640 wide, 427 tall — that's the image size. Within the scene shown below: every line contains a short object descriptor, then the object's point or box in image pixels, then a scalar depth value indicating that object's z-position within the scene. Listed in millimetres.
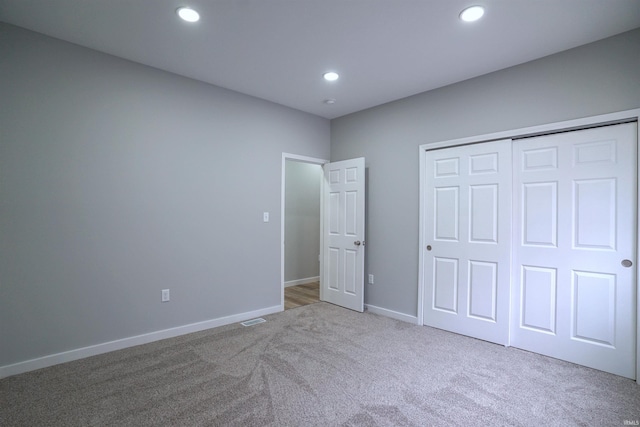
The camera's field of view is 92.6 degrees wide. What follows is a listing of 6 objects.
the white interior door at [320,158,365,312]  4203
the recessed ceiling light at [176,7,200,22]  2251
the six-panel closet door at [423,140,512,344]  3121
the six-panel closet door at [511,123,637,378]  2502
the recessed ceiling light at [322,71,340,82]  3232
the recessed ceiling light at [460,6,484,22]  2207
